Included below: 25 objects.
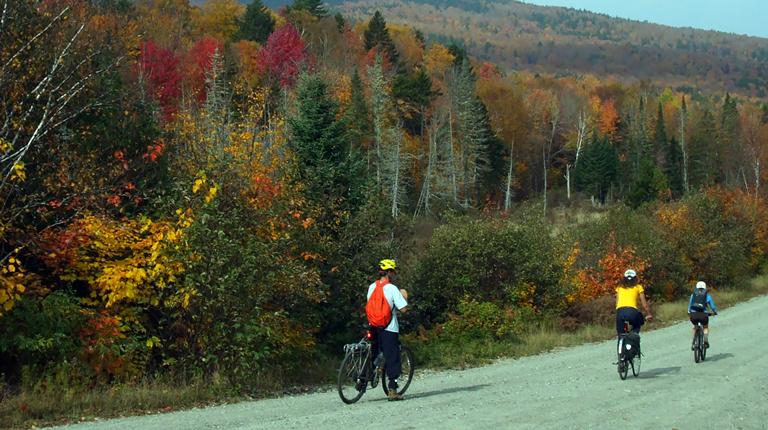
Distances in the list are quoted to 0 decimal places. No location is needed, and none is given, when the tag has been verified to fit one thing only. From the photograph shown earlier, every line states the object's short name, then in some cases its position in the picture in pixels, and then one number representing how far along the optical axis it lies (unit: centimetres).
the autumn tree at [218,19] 7699
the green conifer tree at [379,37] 7956
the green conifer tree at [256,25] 7362
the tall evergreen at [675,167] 9450
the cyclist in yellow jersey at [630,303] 1386
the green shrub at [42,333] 1235
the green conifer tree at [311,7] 8581
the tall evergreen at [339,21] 8546
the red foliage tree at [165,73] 3943
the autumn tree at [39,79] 1365
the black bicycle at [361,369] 1105
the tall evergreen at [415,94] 6512
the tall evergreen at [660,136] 10052
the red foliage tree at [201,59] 4910
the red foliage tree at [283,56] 5547
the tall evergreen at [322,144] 2455
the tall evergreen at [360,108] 5222
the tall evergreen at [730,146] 10156
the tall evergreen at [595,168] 9019
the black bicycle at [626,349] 1349
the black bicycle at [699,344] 1638
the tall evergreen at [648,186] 7406
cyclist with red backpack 1092
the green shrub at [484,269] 2422
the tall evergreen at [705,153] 10025
